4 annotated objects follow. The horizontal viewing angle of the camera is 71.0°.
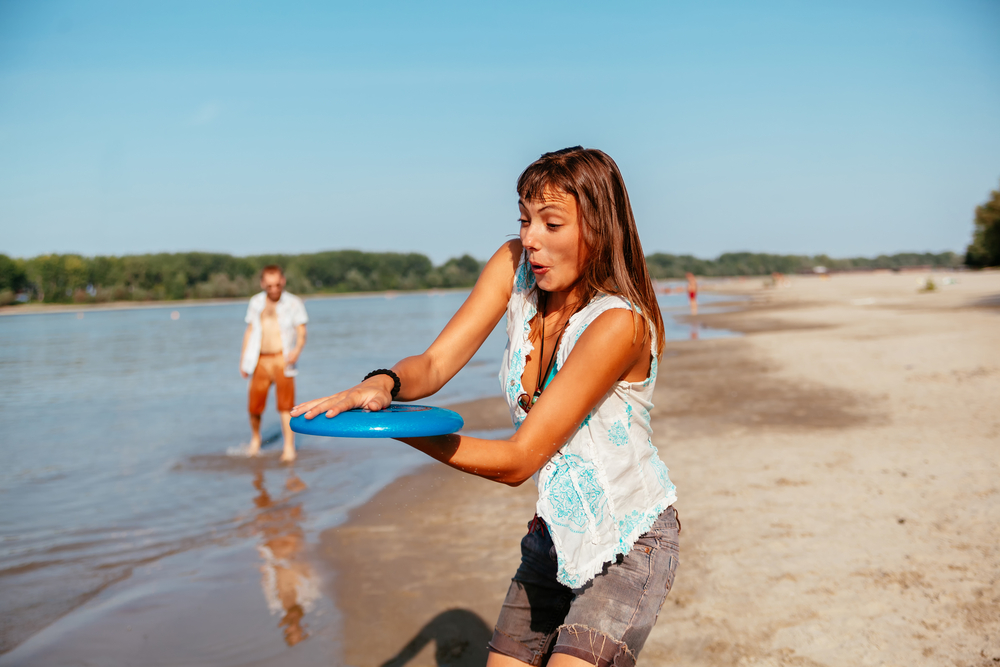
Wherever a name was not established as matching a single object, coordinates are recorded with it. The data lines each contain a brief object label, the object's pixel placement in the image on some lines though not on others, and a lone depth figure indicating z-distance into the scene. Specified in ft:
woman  6.45
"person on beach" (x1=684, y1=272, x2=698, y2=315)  128.67
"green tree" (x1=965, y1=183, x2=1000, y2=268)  199.41
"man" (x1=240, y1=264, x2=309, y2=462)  32.22
